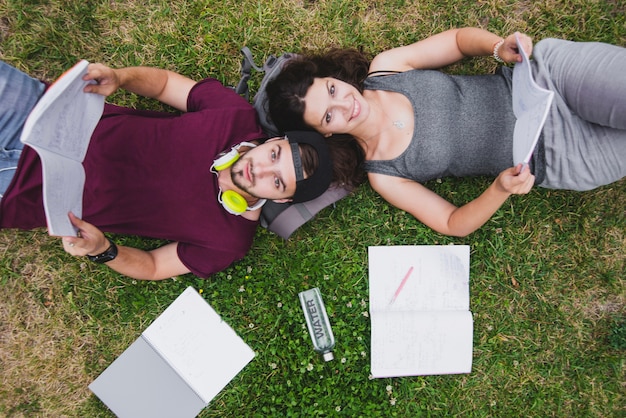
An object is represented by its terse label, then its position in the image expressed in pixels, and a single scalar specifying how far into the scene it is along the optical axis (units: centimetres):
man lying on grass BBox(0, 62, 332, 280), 300
